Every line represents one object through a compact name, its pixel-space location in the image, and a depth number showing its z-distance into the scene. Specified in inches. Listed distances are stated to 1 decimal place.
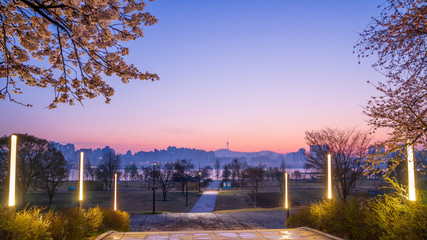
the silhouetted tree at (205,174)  4294.8
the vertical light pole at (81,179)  395.6
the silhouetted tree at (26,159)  1154.0
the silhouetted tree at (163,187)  1683.7
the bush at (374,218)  247.1
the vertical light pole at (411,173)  269.1
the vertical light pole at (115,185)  602.9
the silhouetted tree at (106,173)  2381.4
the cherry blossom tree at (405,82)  252.7
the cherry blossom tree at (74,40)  212.8
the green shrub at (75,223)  291.0
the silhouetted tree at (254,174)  1937.7
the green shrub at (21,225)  220.0
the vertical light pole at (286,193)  538.8
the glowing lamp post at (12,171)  236.6
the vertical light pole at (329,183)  413.4
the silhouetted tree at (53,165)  1258.0
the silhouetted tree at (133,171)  4085.1
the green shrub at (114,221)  478.9
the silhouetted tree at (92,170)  3612.7
